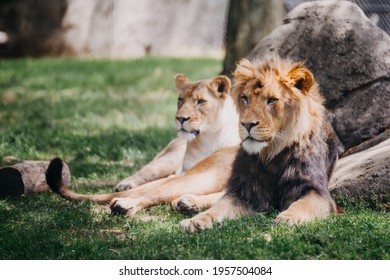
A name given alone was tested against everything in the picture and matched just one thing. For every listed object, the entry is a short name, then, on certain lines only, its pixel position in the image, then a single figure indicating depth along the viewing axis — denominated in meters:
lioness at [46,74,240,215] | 12.52
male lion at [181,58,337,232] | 10.91
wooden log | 13.28
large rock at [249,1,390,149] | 13.98
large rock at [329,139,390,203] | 11.67
